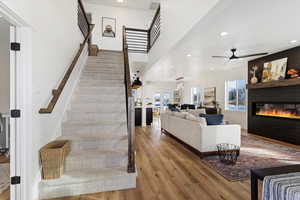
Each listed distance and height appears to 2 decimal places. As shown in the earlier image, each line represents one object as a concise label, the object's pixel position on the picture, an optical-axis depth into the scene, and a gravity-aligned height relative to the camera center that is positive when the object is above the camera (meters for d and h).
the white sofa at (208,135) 3.31 -0.83
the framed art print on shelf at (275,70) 4.48 +0.88
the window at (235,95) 6.63 +0.16
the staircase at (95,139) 2.03 -0.70
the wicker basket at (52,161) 1.98 -0.82
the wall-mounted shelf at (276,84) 4.03 +0.43
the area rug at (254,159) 2.63 -1.29
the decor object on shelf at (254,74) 5.31 +0.86
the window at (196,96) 10.05 +0.16
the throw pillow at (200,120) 3.35 -0.49
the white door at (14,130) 1.75 -0.36
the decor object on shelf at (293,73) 4.12 +0.69
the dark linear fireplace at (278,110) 4.34 -0.38
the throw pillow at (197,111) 6.12 -0.52
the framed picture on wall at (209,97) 8.43 +0.08
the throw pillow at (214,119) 3.49 -0.48
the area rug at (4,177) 2.17 -1.24
